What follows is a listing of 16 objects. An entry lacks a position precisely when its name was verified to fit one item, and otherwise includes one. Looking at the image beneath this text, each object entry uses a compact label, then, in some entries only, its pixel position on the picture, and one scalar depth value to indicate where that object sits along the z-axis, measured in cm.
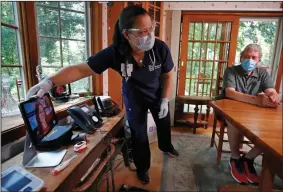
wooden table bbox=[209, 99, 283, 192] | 59
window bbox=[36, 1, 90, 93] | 142
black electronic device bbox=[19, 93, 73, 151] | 69
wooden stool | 238
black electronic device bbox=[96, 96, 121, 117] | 140
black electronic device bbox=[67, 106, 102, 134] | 104
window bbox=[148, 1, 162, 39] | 216
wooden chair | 157
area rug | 138
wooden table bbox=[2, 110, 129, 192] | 61
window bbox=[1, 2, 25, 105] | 111
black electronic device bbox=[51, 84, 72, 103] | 142
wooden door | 249
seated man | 140
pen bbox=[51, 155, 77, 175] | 65
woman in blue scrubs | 106
